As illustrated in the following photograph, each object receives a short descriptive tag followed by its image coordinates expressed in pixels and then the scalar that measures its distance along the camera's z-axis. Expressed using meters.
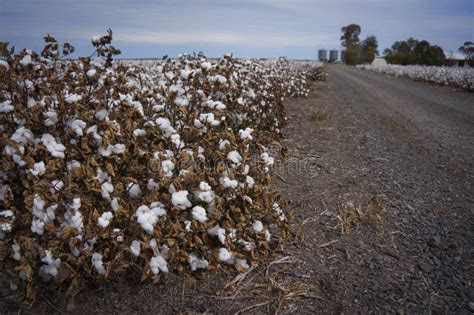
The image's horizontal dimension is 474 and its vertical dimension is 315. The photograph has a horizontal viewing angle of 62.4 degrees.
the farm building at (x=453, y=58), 52.39
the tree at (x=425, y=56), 47.11
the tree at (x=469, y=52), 43.84
